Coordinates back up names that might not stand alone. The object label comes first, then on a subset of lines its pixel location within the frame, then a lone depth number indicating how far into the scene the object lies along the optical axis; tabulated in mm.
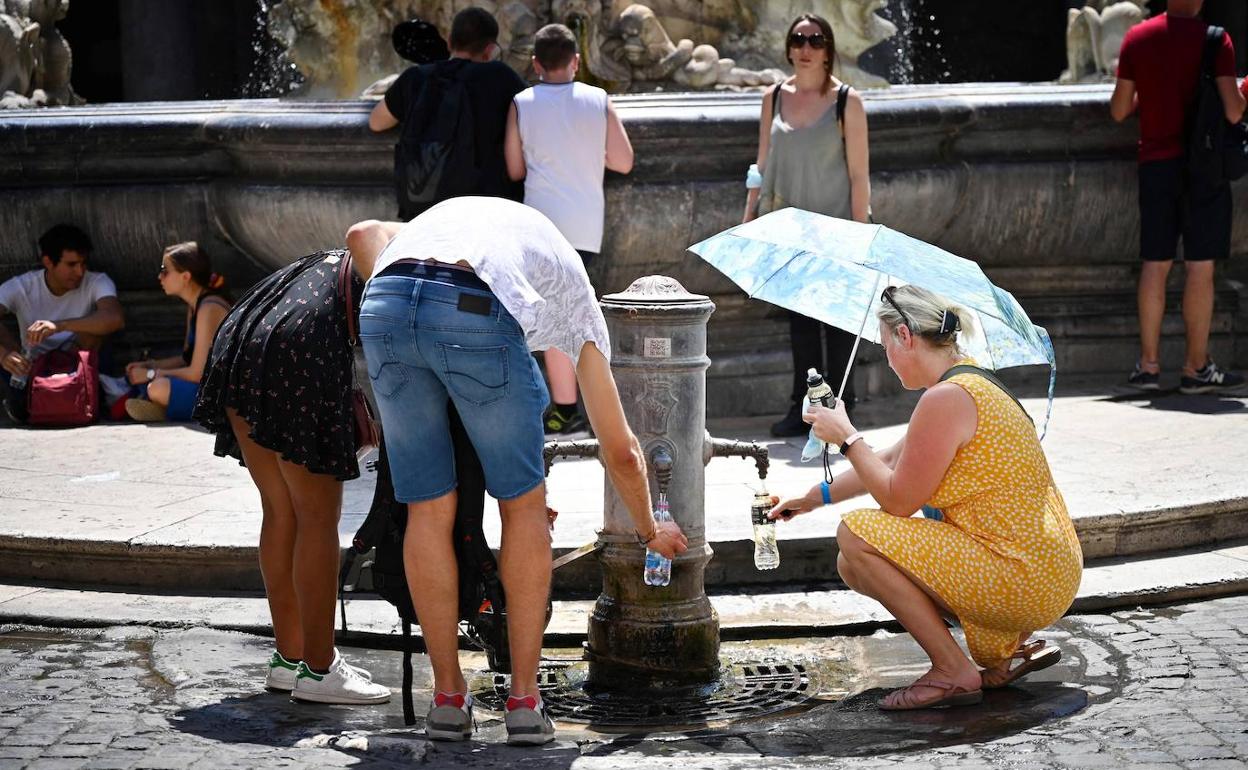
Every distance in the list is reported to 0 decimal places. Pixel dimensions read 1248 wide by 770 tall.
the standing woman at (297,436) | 8859
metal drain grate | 9078
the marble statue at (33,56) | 22961
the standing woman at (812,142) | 14117
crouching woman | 8867
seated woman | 14570
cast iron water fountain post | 9594
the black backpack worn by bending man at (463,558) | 8461
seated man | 15625
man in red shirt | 15898
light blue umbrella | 9375
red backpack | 15398
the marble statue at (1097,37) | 25422
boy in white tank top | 13883
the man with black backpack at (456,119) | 13695
